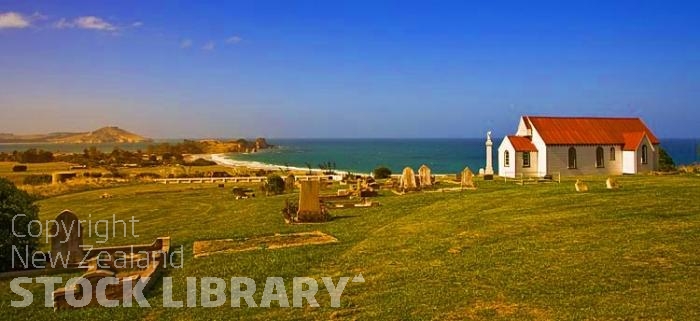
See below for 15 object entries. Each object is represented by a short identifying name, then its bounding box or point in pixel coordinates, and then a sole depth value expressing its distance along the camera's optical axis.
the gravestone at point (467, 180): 32.38
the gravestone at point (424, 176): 34.38
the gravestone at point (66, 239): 15.69
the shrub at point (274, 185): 38.22
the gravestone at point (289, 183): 40.25
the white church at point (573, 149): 42.12
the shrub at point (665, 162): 43.59
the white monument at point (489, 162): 40.59
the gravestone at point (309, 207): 21.83
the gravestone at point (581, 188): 24.85
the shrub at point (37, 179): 60.68
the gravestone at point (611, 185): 26.03
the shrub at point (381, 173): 50.66
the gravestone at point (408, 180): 32.70
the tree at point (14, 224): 15.07
